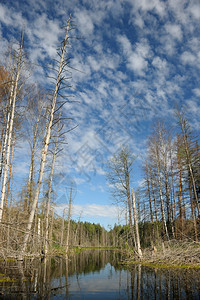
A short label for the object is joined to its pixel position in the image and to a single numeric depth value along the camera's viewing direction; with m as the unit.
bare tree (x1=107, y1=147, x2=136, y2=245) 17.02
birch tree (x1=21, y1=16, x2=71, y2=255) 7.71
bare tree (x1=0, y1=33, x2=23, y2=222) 8.93
